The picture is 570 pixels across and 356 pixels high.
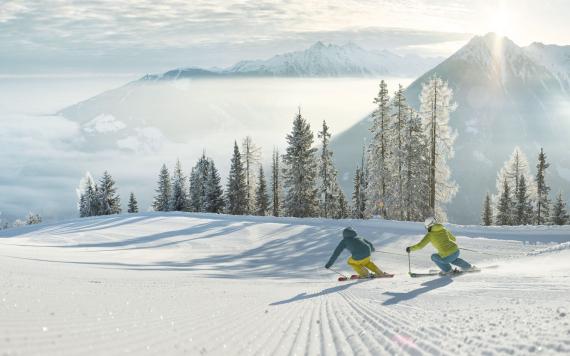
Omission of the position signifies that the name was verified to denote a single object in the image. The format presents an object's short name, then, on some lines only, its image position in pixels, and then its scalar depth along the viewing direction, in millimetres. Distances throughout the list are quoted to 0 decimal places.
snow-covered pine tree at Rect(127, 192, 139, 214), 72500
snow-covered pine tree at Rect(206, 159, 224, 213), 59594
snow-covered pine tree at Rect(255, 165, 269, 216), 63094
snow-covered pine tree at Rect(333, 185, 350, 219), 66794
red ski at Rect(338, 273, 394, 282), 13398
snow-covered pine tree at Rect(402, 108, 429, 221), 41312
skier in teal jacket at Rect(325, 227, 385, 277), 13117
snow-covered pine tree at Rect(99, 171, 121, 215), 69250
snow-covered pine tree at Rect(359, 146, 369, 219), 64662
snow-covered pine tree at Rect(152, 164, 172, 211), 71062
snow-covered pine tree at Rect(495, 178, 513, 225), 57166
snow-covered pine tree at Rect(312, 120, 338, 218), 50781
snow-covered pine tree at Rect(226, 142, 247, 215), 58688
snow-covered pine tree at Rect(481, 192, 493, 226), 65838
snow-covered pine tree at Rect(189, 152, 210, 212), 61750
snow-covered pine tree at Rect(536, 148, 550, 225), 56944
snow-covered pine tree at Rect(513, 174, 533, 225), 55844
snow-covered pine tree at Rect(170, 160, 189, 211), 64438
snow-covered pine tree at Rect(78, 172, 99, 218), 70938
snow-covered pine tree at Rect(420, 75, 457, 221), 40312
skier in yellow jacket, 12266
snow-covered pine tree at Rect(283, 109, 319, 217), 48781
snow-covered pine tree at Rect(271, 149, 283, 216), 59997
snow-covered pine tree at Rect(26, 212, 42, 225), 97881
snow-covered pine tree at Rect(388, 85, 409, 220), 41594
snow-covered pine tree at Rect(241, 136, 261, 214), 61000
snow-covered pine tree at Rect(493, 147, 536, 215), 58219
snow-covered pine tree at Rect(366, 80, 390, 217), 43625
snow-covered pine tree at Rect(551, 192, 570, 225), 56906
